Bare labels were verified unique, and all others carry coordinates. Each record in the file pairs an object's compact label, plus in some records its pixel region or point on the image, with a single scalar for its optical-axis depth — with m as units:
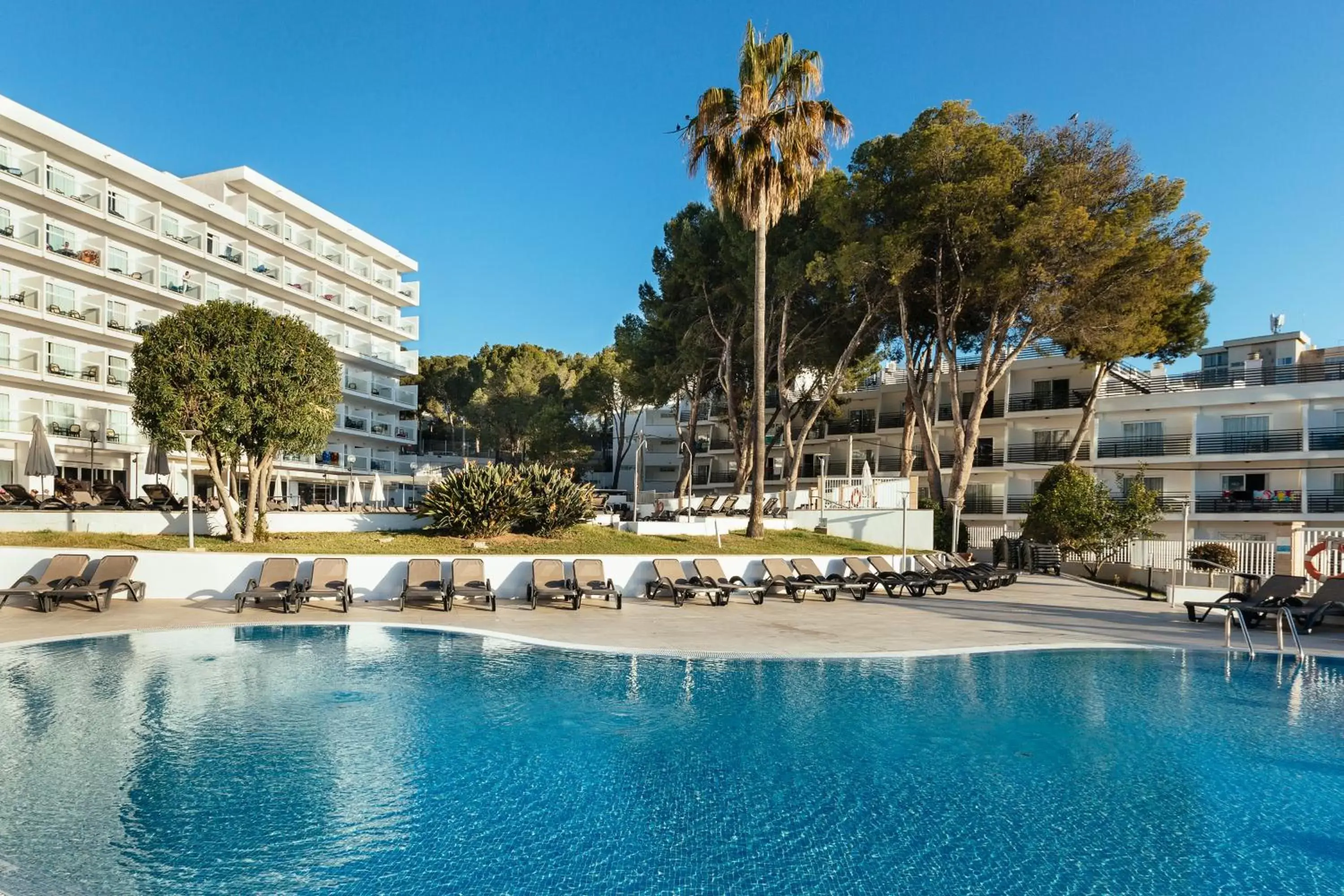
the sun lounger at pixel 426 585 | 14.48
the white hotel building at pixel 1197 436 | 32.31
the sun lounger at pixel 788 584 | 17.53
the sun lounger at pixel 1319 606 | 13.38
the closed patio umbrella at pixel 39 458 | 21.98
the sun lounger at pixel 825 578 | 17.72
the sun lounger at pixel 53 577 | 13.19
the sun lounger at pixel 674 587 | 16.17
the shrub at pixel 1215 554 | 23.81
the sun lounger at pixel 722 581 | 16.39
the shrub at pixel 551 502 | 19.17
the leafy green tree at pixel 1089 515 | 23.50
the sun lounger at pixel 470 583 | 14.40
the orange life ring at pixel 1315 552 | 18.00
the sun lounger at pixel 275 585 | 13.66
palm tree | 20.95
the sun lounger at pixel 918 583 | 18.44
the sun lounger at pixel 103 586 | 13.05
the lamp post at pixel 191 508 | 15.68
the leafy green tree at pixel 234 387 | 16.48
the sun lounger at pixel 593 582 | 15.29
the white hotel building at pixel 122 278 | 32.88
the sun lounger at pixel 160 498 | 20.30
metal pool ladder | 11.60
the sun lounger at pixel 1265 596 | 14.12
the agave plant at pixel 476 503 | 18.44
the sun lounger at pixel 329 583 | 13.91
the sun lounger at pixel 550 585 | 15.21
